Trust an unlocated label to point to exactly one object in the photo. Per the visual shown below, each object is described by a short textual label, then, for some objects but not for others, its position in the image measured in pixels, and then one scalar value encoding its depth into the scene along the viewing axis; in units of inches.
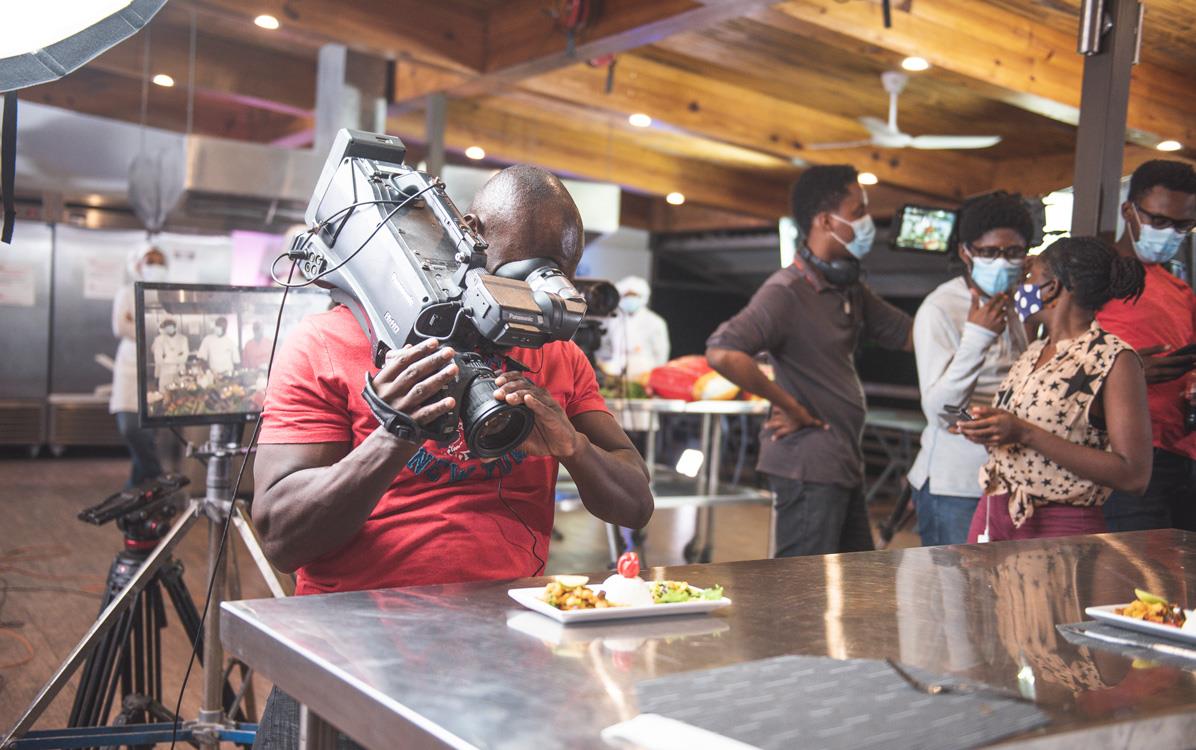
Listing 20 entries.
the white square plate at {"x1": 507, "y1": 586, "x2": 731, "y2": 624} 45.1
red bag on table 185.9
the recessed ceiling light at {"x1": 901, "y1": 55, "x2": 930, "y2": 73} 187.3
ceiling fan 215.0
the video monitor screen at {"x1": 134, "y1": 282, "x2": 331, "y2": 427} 83.6
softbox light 52.6
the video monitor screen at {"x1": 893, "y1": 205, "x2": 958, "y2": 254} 146.5
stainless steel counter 34.5
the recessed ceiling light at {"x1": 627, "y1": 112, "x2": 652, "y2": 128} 239.1
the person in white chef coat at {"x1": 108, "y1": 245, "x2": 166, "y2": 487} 221.8
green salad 48.6
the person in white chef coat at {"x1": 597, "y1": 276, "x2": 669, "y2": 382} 285.9
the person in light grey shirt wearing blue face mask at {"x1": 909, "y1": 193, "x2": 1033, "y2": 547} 106.7
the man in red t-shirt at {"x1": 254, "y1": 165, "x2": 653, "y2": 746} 53.7
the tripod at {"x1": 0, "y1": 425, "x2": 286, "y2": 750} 75.0
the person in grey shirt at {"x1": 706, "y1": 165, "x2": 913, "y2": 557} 112.4
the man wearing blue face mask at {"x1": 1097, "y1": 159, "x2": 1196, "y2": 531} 102.7
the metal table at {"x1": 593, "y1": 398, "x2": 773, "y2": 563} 174.7
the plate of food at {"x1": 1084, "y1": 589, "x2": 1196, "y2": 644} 47.1
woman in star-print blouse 83.0
